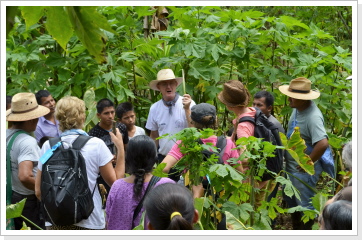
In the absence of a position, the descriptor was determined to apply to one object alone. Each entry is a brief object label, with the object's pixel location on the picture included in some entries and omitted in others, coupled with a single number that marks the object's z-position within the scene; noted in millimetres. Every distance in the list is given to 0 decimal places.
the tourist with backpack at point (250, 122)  4438
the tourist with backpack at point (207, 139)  3863
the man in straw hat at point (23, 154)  4055
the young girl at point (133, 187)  3184
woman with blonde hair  3670
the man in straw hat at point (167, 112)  5445
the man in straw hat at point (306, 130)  5023
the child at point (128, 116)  5230
